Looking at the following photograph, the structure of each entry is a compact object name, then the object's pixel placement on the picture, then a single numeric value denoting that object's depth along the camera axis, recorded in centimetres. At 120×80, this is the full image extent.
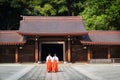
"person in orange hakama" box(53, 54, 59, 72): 2752
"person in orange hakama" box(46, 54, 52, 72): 2753
